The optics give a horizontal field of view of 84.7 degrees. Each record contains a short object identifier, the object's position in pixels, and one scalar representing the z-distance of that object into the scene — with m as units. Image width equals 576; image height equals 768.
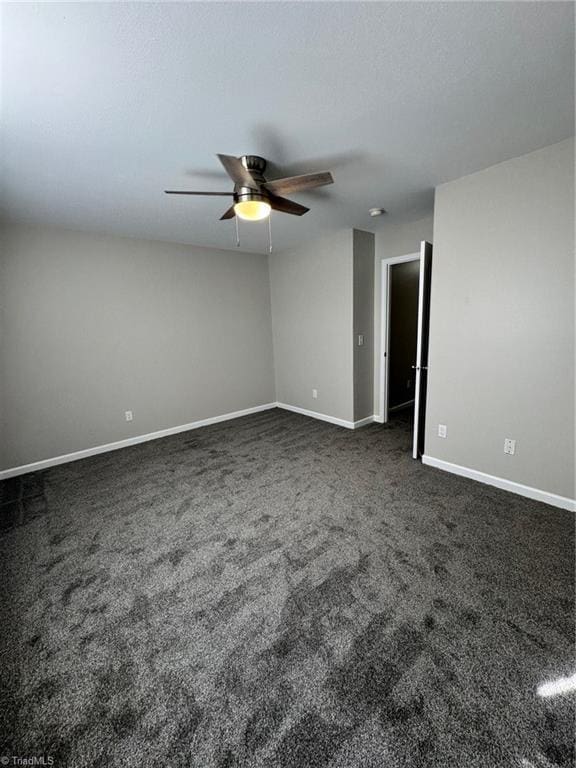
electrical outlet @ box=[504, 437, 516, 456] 2.58
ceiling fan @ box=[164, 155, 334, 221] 1.86
